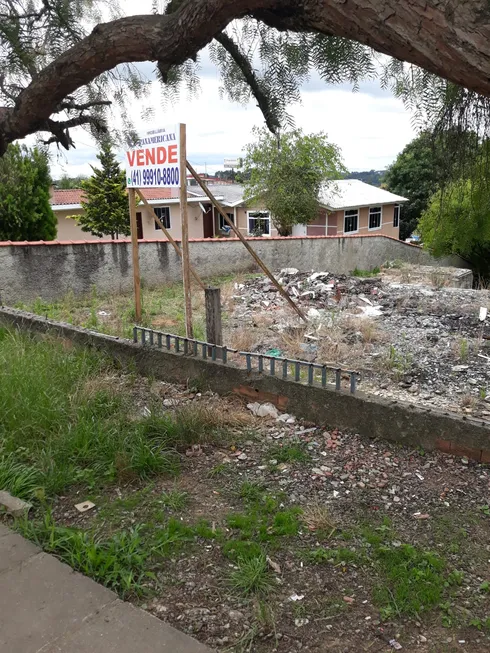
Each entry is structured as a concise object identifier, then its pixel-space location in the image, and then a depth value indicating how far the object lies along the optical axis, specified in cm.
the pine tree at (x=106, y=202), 2425
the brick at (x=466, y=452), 348
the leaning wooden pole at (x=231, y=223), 578
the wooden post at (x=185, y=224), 514
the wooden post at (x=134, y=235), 690
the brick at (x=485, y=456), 343
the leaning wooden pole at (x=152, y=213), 665
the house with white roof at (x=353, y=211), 2550
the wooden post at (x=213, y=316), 502
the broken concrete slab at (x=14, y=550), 250
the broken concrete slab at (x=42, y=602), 208
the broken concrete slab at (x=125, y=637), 200
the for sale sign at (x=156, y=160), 537
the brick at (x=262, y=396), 433
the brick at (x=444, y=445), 358
